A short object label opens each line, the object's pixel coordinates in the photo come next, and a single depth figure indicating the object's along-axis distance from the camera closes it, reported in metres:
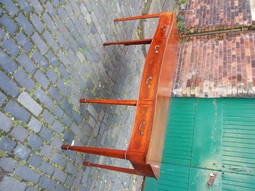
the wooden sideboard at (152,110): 2.49
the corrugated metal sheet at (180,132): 5.10
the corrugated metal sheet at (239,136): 4.61
